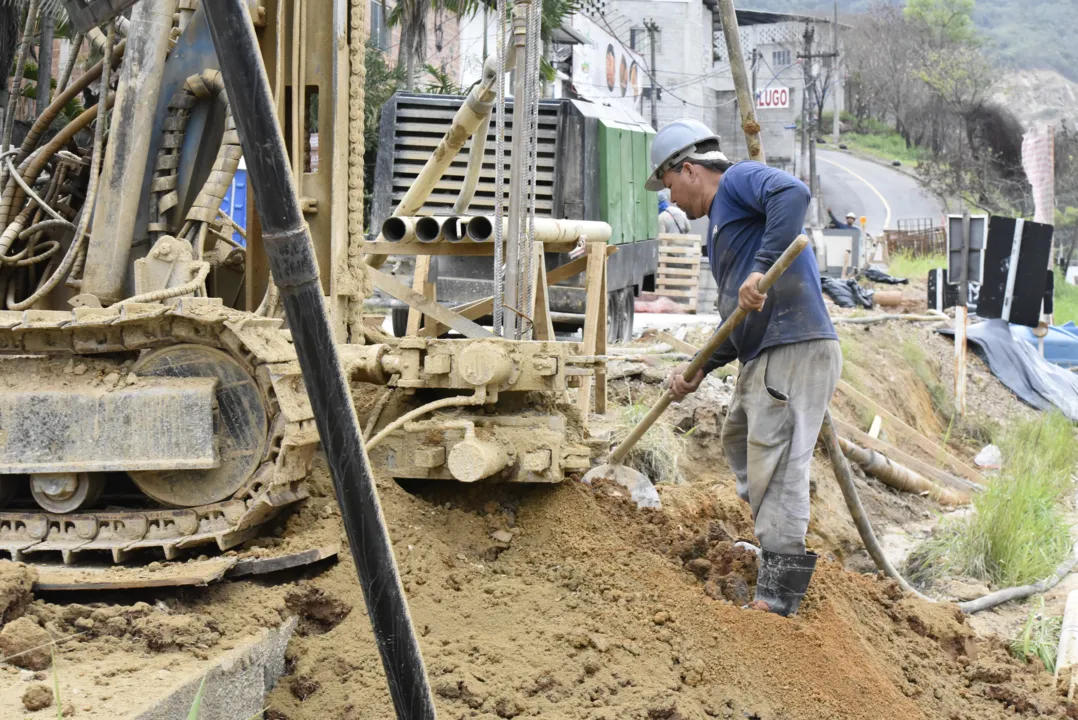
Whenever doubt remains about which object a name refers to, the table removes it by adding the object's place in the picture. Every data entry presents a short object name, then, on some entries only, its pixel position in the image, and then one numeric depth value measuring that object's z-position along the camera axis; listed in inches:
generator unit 433.1
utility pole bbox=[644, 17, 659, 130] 1728.2
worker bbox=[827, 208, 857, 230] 1617.9
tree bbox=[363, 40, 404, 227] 773.9
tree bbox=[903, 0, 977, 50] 2780.5
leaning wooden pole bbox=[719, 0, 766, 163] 239.3
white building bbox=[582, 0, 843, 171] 1886.1
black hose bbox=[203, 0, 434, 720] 103.9
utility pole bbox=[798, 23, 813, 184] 2036.2
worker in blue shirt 193.5
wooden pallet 840.9
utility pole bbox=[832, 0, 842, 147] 2665.8
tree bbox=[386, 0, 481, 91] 799.7
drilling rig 182.7
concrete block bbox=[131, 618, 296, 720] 138.4
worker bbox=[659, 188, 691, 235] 888.3
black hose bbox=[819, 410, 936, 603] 235.9
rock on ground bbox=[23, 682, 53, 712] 131.2
